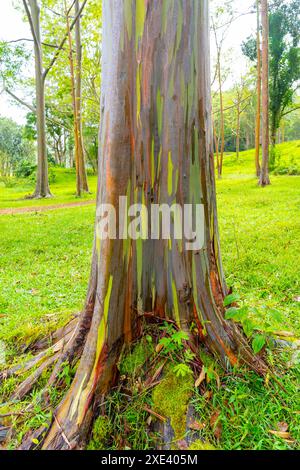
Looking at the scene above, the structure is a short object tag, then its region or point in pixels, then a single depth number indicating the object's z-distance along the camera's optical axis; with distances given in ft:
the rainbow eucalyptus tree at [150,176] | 5.73
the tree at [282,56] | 61.98
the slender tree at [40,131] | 54.24
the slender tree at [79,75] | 53.83
